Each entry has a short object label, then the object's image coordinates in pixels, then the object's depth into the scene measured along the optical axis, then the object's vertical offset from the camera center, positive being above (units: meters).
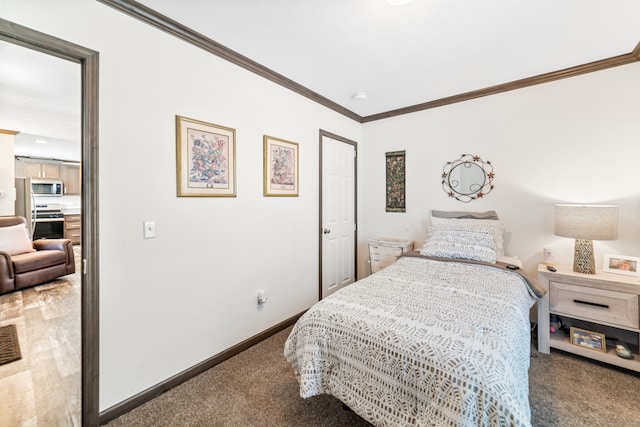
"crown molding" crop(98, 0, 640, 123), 1.65 +1.29
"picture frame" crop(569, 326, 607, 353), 2.04 -1.02
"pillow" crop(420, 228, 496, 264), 2.41 -0.31
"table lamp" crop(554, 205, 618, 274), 2.05 -0.12
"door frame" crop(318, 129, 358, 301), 3.07 +0.16
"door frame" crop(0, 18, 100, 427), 1.44 -0.11
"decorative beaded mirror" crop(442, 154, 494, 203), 2.92 +0.40
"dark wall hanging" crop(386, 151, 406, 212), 3.47 +0.42
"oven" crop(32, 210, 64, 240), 4.90 -0.19
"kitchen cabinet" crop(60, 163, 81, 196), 5.53 +0.79
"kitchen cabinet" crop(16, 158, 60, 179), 5.19 +0.95
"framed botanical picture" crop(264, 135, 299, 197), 2.48 +0.46
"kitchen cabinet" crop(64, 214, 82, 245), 5.46 -0.26
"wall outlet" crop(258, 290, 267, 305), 2.41 -0.77
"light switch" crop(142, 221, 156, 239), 1.68 -0.10
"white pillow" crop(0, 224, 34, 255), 3.73 -0.36
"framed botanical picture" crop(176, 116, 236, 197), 1.86 +0.42
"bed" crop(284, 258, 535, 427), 0.99 -0.63
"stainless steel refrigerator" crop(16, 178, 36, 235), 3.90 +0.22
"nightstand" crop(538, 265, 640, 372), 1.94 -0.76
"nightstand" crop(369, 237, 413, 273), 3.17 -0.46
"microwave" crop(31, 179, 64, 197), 4.94 +0.53
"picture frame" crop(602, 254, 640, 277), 2.09 -0.43
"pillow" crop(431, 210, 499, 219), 2.83 -0.02
